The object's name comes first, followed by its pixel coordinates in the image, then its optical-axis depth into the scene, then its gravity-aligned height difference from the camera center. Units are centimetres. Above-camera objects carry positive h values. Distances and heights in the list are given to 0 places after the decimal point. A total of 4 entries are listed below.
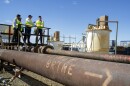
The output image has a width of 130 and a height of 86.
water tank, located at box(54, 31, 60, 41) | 1285 +77
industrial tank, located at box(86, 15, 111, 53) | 779 +42
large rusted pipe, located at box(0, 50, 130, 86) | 115 -36
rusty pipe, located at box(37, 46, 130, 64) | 242 -34
